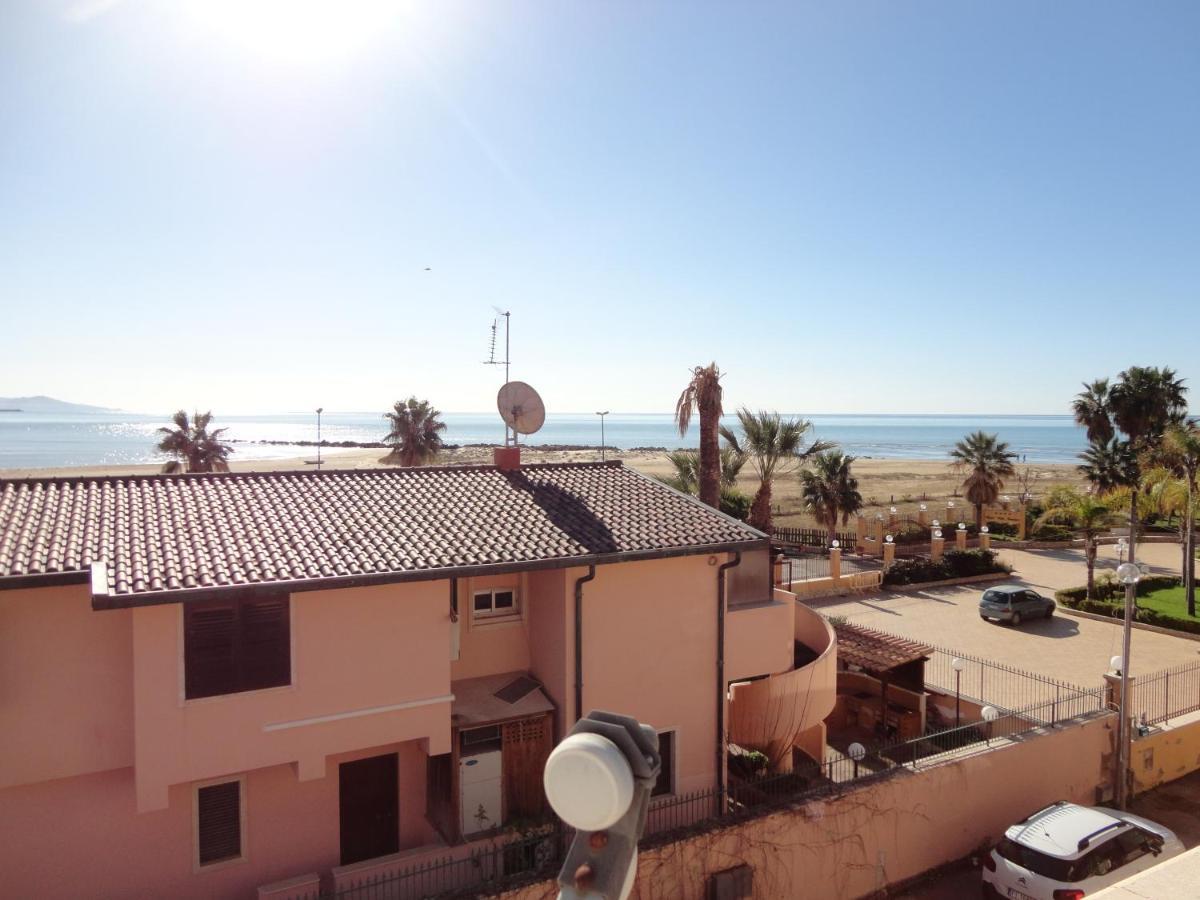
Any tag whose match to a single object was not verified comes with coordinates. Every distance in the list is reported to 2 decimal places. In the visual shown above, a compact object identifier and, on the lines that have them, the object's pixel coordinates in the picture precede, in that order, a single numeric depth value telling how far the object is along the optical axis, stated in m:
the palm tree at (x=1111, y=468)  30.23
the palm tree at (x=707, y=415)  23.58
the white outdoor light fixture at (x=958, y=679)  15.51
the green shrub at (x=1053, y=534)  39.62
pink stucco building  8.58
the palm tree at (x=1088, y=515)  27.42
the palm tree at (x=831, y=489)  33.44
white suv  10.53
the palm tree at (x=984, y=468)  37.84
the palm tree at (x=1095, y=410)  36.22
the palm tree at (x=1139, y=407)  35.12
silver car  24.66
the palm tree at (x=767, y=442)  28.59
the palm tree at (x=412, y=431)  37.62
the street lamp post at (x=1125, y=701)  14.02
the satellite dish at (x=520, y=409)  15.28
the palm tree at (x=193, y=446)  36.10
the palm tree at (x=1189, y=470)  25.16
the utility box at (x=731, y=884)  10.67
